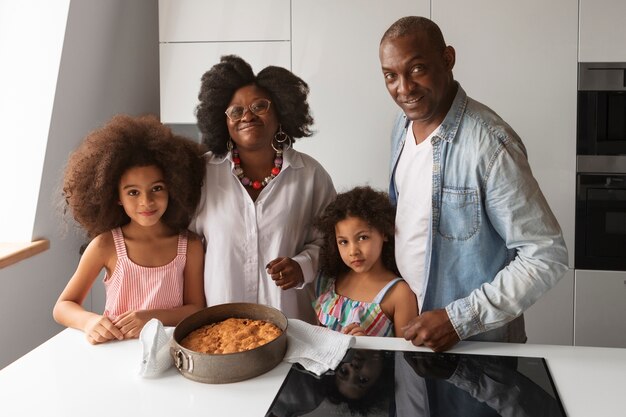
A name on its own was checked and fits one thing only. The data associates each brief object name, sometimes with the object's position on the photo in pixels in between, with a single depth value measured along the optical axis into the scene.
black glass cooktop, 1.07
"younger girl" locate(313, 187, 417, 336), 1.60
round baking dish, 1.16
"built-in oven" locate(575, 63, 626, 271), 2.63
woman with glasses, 1.62
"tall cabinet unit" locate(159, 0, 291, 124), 2.78
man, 1.31
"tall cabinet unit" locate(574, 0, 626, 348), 2.59
